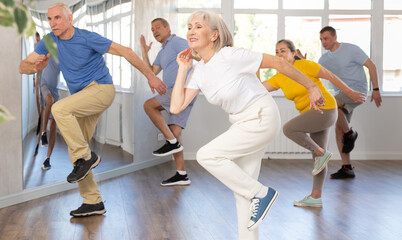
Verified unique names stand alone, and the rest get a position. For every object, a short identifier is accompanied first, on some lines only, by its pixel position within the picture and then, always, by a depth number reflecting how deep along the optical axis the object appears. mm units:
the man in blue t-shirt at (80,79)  3508
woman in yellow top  3900
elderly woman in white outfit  2543
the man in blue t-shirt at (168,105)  5137
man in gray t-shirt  5680
